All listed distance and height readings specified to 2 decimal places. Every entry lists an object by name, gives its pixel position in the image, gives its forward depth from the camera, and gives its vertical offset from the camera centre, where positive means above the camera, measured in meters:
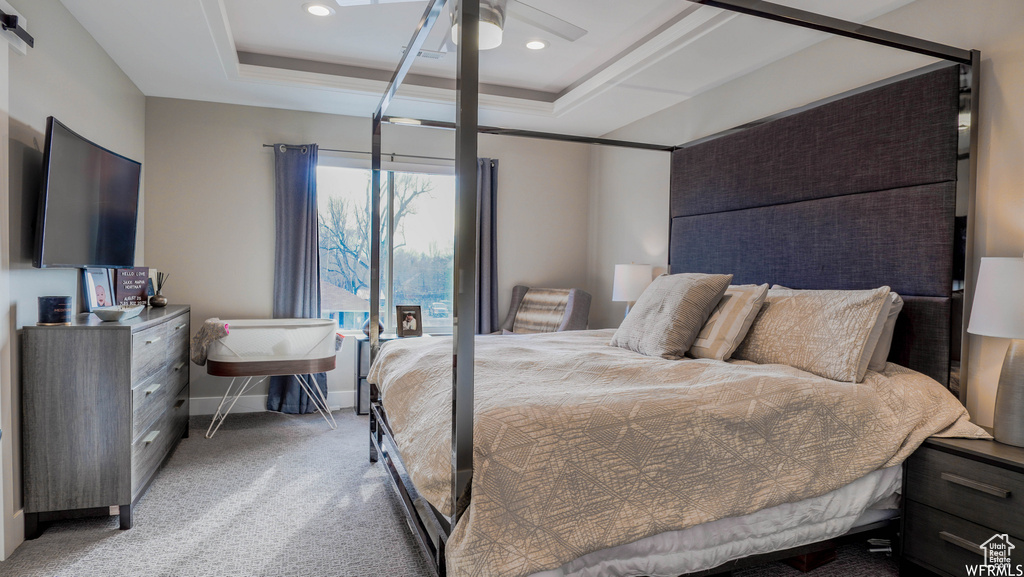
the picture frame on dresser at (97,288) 2.92 -0.14
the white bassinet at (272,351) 3.57 -0.56
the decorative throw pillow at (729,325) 2.54 -0.23
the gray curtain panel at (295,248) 4.38 +0.15
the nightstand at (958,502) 1.76 -0.75
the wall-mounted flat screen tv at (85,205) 2.40 +0.29
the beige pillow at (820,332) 2.15 -0.23
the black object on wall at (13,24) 2.08 +0.91
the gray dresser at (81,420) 2.30 -0.67
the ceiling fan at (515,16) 2.50 +1.18
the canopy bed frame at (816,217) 1.52 +0.28
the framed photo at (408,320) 3.58 -0.33
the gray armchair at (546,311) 4.46 -0.34
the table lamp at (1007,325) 1.86 -0.15
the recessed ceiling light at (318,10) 3.07 +1.45
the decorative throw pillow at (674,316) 2.57 -0.20
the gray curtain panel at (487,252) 4.95 +0.17
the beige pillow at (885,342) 2.27 -0.26
